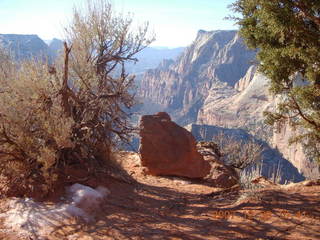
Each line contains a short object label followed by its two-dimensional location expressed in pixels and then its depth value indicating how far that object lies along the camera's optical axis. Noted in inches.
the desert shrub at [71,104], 236.8
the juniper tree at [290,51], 227.8
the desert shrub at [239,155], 596.4
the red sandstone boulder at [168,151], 427.5
